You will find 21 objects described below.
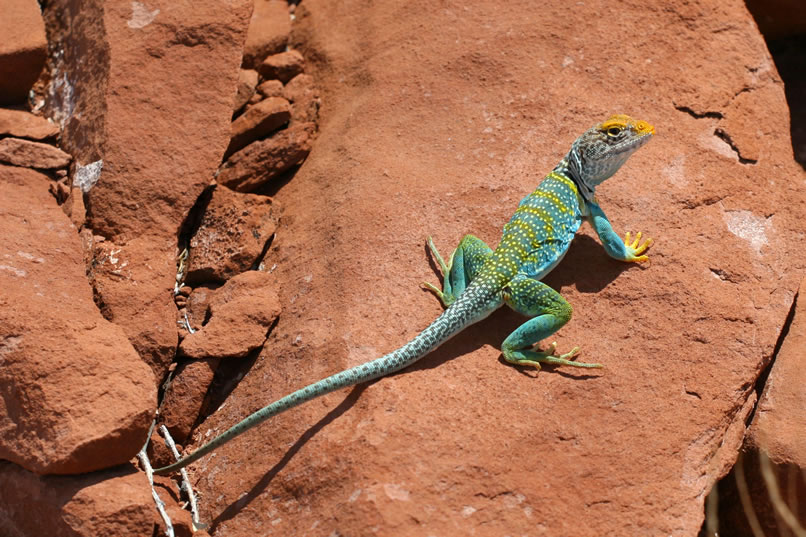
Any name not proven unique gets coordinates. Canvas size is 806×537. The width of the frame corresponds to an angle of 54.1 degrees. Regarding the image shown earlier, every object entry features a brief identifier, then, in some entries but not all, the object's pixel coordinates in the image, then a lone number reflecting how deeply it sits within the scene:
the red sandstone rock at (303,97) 6.78
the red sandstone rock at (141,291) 5.20
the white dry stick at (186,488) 4.64
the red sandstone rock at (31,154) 5.80
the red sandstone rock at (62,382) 4.14
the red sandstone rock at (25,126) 6.01
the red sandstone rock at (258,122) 6.54
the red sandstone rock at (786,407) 4.85
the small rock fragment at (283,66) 7.12
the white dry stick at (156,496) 4.37
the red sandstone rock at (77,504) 4.10
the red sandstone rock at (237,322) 5.22
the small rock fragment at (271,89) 6.99
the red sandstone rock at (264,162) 6.36
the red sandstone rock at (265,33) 7.26
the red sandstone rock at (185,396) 5.07
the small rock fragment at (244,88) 6.88
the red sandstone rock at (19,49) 6.29
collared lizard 4.56
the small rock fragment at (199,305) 5.55
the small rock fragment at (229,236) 5.78
